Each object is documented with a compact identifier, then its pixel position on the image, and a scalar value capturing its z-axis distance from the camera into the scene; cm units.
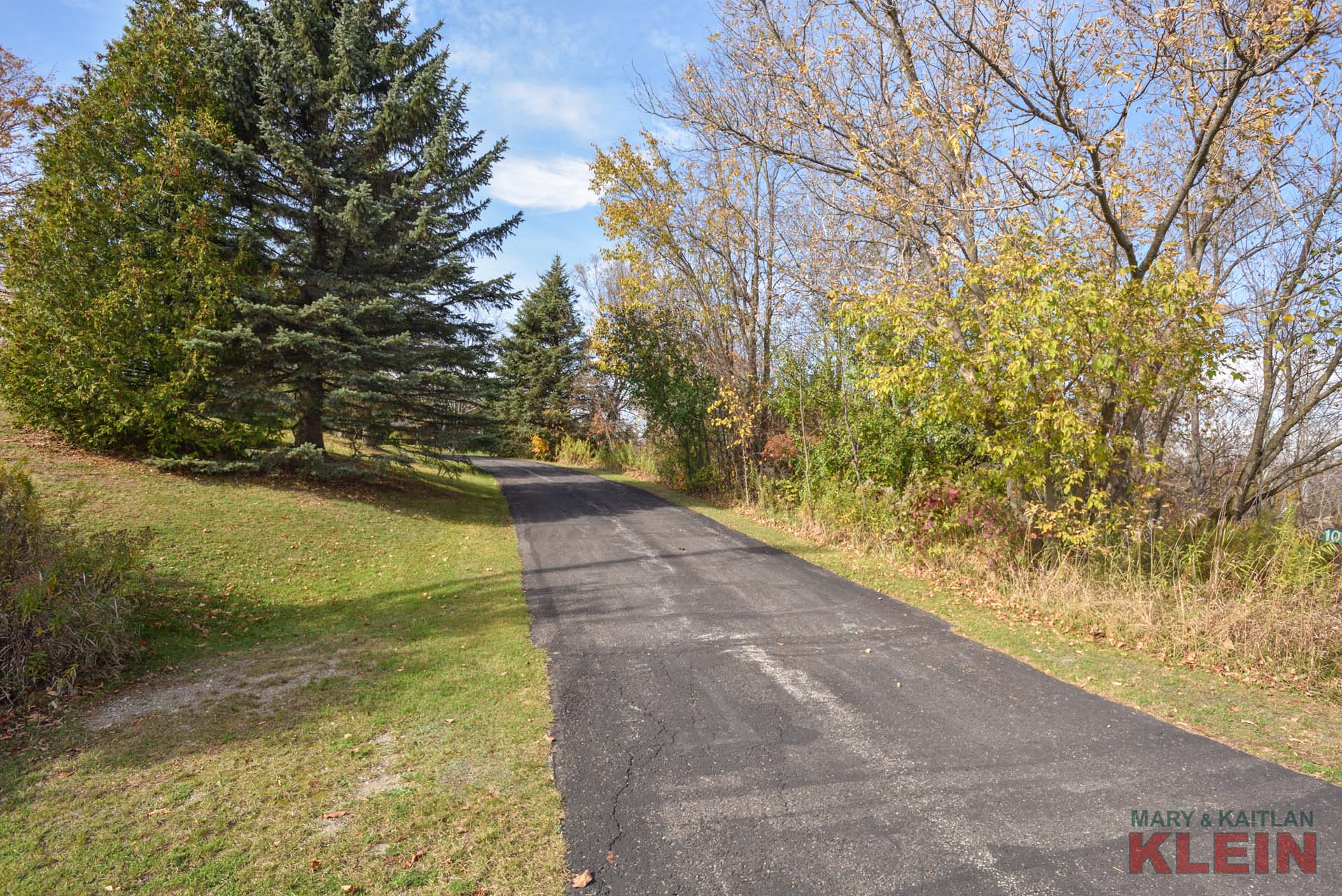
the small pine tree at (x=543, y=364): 3372
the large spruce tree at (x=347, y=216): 1220
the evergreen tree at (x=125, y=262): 1067
